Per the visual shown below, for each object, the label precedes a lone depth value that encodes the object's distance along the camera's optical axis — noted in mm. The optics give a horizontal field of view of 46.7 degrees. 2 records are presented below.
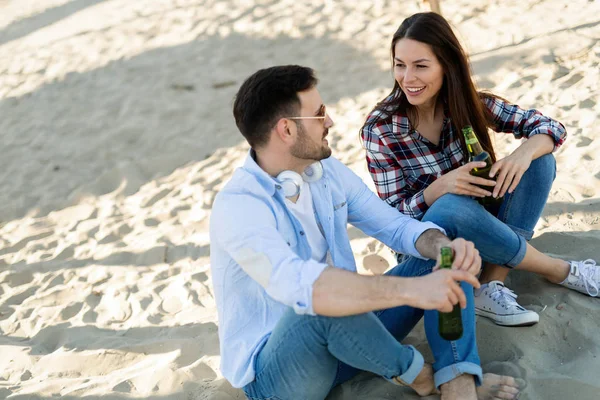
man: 2213
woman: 2844
